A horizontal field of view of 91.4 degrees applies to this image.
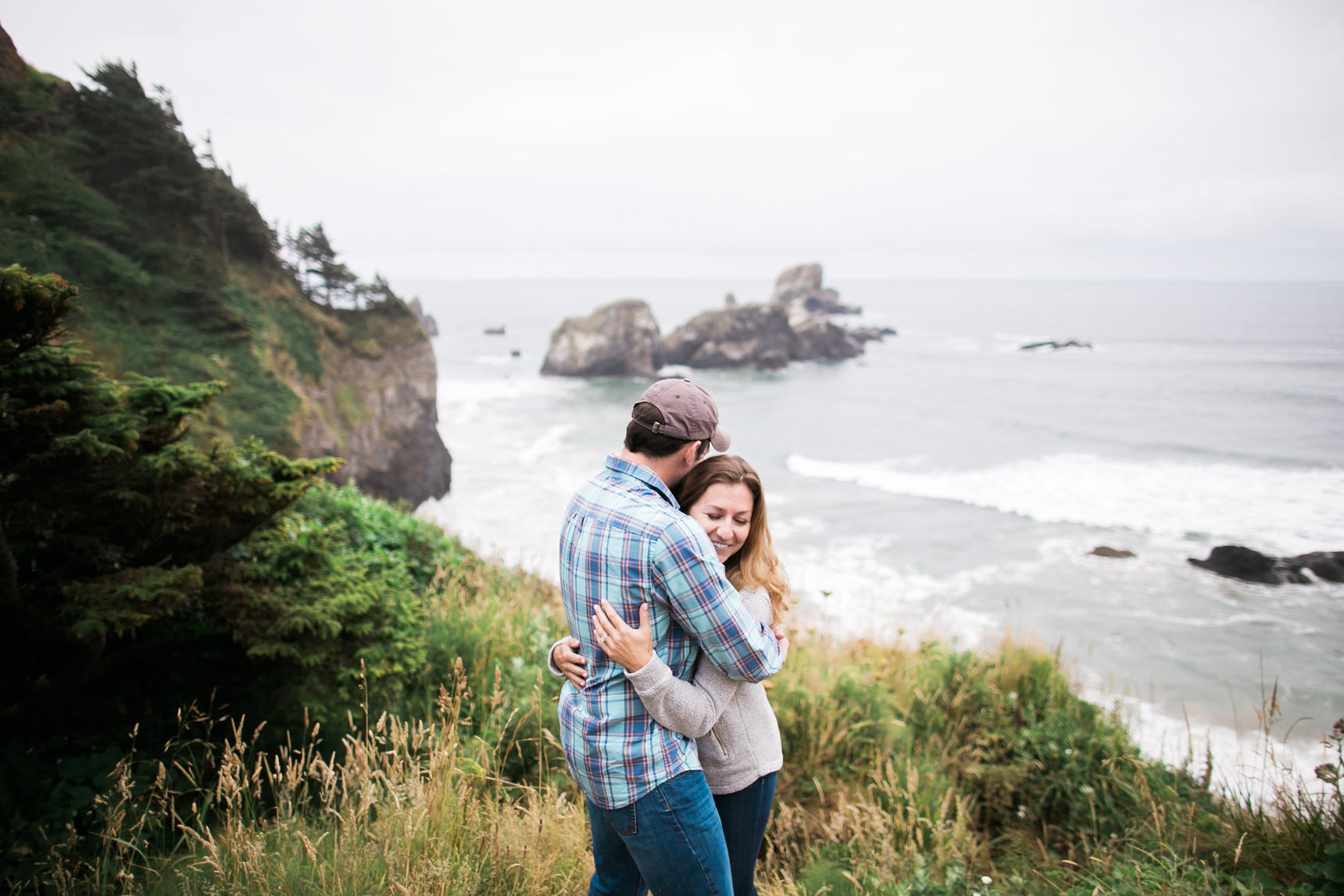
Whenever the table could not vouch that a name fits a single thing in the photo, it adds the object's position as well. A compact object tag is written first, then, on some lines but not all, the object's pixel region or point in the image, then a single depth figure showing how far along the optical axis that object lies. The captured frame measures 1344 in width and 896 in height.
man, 1.85
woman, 1.86
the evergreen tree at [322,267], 17.25
